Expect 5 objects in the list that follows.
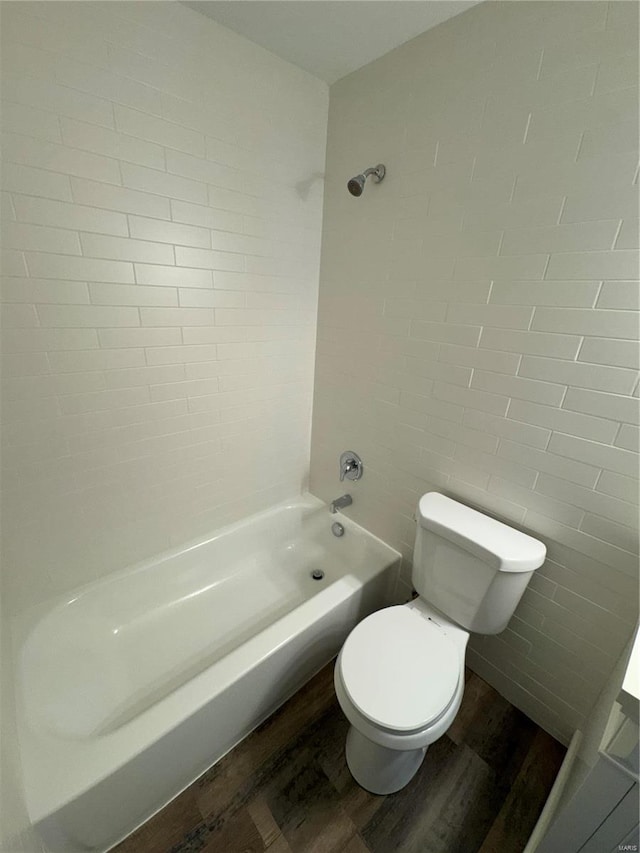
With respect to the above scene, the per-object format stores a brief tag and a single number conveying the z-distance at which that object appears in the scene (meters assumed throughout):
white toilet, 0.93
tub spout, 1.74
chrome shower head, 1.19
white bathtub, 0.86
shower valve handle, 1.67
